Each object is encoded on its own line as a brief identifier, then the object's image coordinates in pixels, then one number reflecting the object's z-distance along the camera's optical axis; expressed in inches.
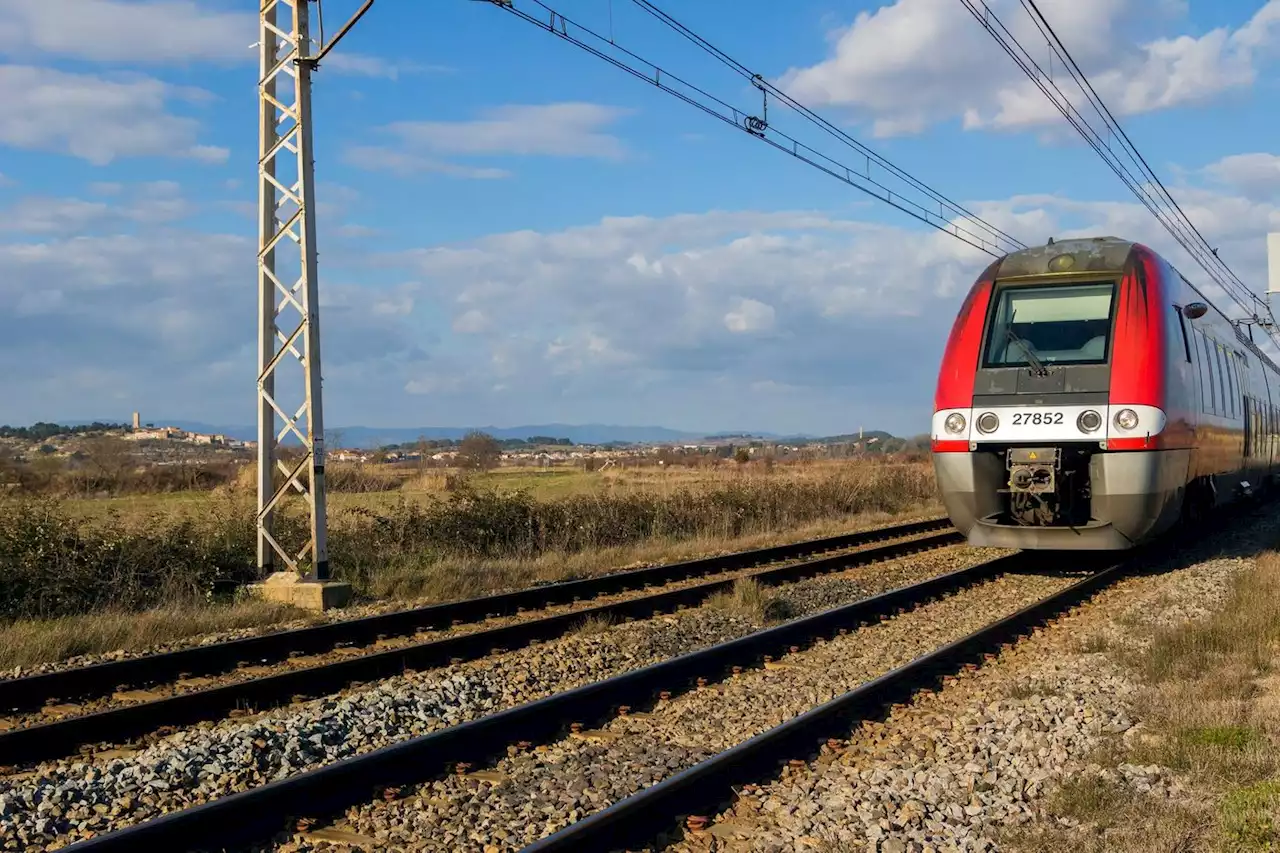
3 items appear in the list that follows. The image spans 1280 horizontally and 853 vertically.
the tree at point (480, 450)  1846.7
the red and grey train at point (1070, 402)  480.1
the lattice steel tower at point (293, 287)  514.3
